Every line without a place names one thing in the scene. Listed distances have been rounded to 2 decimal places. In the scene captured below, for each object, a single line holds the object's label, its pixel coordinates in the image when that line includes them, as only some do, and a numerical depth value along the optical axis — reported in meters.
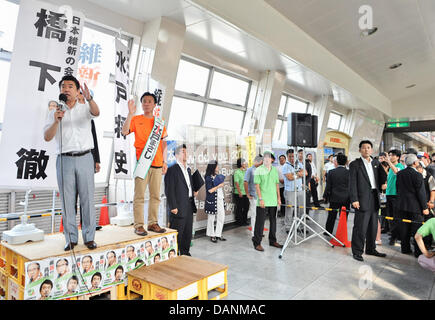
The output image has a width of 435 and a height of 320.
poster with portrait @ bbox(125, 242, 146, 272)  2.55
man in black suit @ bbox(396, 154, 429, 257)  3.76
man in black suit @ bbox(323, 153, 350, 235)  4.81
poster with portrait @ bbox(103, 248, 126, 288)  2.37
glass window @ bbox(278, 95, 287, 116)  8.58
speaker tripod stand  4.32
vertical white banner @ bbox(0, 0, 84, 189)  2.23
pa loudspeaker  4.35
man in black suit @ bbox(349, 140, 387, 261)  3.70
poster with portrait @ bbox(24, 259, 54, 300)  1.94
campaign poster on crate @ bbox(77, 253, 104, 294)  2.22
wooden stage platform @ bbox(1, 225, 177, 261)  2.12
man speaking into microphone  2.25
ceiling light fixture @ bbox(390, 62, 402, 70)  7.88
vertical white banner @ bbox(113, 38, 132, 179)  3.12
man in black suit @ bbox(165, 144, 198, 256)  3.41
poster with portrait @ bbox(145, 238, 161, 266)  2.73
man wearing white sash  2.81
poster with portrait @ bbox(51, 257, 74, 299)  2.09
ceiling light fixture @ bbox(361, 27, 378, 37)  5.73
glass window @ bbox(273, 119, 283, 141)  8.57
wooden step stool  2.16
